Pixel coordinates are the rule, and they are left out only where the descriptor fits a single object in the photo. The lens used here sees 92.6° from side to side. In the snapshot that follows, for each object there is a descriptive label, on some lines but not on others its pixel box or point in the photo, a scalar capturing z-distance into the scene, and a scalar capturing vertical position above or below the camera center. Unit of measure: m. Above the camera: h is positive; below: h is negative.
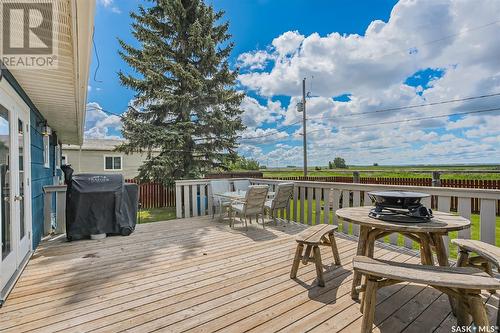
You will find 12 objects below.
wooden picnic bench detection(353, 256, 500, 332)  1.36 -0.71
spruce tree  8.99 +2.99
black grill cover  4.09 -0.70
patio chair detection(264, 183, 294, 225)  4.75 -0.69
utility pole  13.82 +2.63
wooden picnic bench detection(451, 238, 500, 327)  1.90 -0.75
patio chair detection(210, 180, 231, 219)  5.60 -0.64
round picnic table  1.92 -0.53
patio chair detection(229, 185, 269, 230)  4.52 -0.71
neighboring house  15.45 +0.53
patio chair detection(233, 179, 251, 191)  6.30 -0.52
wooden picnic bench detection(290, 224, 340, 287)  2.45 -0.88
